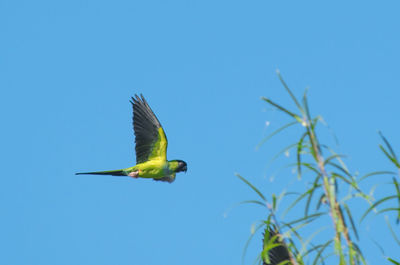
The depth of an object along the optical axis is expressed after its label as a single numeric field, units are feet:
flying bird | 93.35
